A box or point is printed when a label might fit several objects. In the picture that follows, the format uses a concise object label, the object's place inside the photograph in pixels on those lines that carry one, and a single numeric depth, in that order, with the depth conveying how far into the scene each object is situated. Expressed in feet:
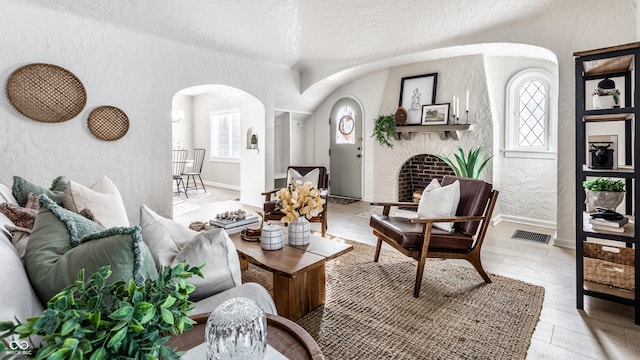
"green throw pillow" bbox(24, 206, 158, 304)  2.78
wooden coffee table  6.90
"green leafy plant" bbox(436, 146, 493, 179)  15.10
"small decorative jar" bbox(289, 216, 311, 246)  8.11
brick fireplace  18.63
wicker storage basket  7.29
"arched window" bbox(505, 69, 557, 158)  15.39
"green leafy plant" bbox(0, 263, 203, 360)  1.72
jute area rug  6.25
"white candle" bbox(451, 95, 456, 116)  16.68
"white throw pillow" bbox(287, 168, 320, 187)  15.05
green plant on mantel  18.35
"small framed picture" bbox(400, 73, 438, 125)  17.40
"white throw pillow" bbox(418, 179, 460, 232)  9.19
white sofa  2.54
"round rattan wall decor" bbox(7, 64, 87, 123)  10.30
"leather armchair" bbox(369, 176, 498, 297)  8.54
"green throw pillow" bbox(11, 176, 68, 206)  6.36
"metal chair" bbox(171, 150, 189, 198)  23.13
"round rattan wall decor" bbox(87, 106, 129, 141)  11.93
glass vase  2.80
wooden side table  3.29
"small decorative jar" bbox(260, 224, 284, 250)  7.72
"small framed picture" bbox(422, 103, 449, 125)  16.85
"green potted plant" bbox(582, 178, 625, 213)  7.32
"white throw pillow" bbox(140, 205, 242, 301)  4.42
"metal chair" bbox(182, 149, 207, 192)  26.43
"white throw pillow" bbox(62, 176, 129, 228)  5.78
